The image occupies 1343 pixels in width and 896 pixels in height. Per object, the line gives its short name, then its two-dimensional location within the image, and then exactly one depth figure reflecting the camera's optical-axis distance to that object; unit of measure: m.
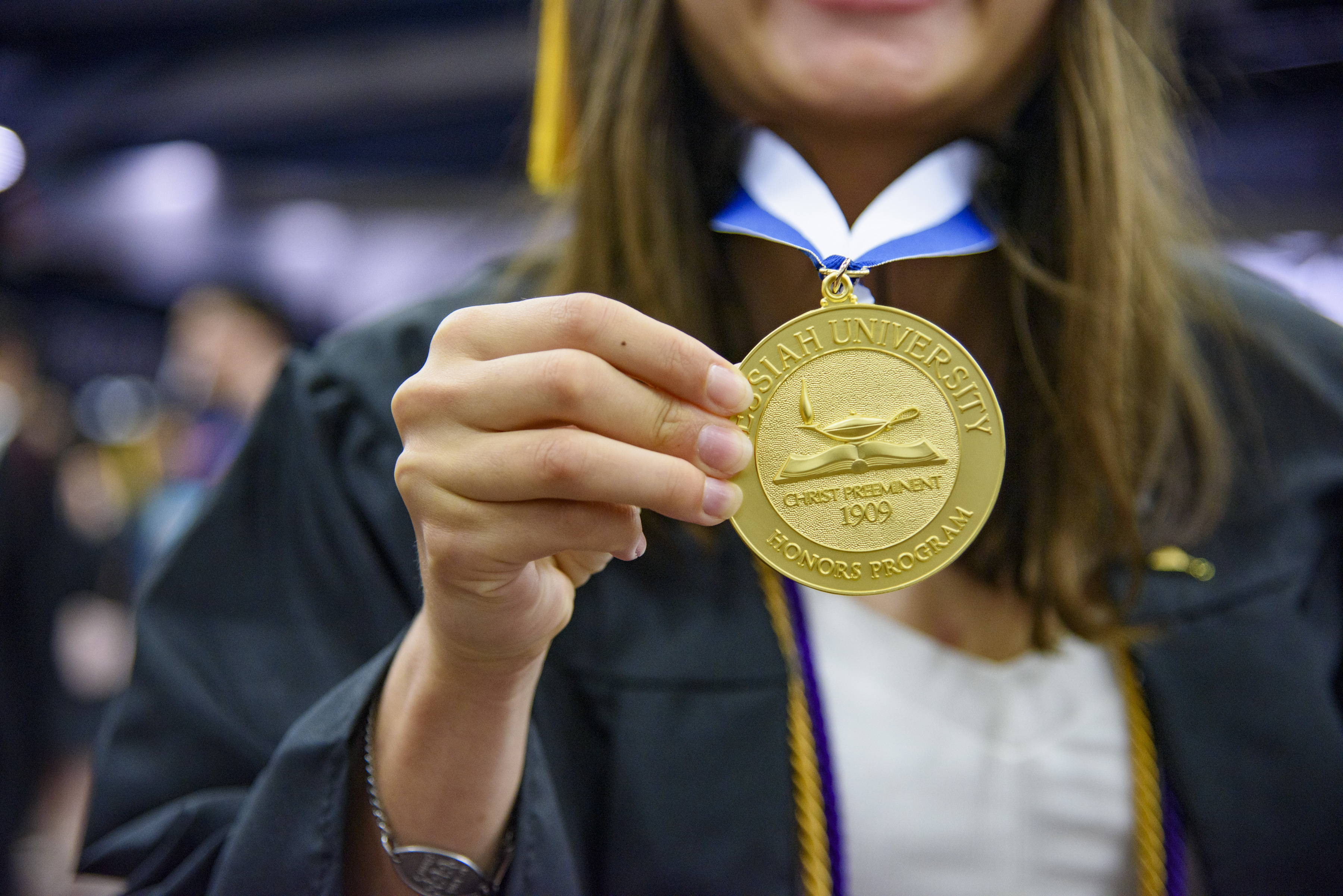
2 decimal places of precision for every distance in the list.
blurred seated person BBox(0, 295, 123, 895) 3.82
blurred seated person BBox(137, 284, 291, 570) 3.87
